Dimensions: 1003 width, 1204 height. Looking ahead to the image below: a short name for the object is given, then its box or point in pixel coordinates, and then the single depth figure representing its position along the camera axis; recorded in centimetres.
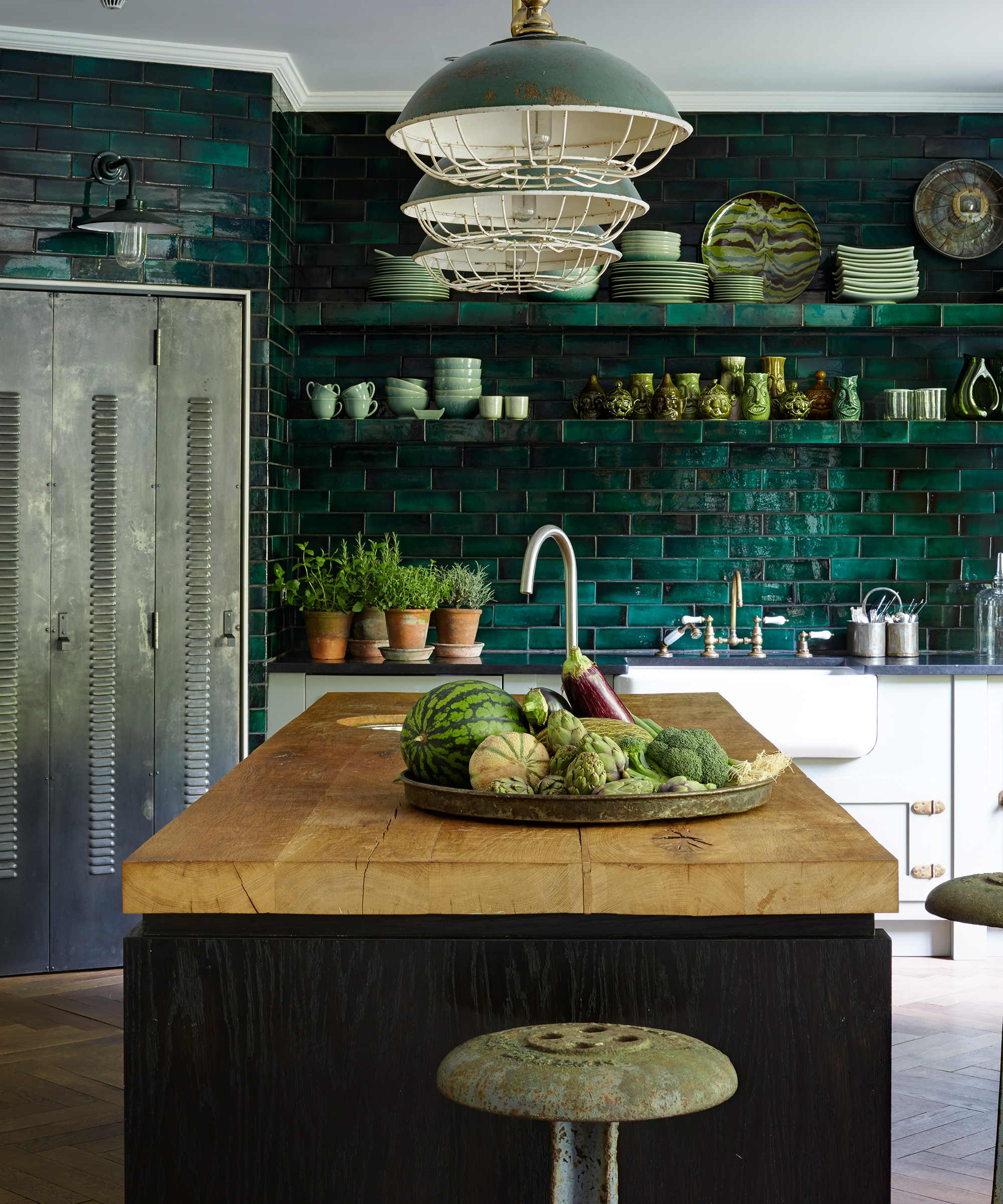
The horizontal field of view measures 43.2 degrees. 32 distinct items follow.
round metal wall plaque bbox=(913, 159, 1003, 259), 499
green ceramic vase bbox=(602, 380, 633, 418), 476
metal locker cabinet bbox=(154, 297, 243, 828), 431
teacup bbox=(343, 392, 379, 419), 477
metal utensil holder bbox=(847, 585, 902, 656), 471
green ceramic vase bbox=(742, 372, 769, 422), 475
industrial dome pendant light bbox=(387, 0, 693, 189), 181
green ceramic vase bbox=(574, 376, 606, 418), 480
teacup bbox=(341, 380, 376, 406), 477
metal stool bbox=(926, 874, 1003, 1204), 201
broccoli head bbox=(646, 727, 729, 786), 183
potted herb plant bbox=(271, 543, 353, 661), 466
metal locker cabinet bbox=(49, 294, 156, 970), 423
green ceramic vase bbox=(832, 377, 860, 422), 479
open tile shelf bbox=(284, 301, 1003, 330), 473
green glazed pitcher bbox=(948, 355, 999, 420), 481
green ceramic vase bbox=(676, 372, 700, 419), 482
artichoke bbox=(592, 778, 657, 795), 174
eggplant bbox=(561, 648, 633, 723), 217
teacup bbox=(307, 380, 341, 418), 478
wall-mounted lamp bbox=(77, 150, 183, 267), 411
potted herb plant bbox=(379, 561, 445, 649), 459
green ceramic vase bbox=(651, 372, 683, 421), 475
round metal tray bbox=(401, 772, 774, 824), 172
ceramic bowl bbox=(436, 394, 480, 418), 478
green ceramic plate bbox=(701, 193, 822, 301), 503
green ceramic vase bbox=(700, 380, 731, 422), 475
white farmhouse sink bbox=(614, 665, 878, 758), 438
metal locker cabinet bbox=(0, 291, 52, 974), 419
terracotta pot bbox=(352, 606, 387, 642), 474
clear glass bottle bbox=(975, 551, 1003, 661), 475
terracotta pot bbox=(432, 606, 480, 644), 468
